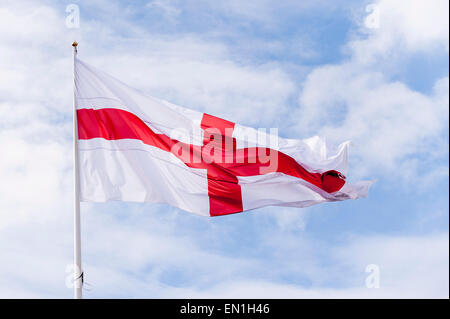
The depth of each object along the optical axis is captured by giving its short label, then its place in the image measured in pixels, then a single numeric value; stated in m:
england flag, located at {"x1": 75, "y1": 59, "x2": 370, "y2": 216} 14.64
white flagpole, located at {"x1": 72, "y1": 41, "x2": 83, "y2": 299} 13.39
